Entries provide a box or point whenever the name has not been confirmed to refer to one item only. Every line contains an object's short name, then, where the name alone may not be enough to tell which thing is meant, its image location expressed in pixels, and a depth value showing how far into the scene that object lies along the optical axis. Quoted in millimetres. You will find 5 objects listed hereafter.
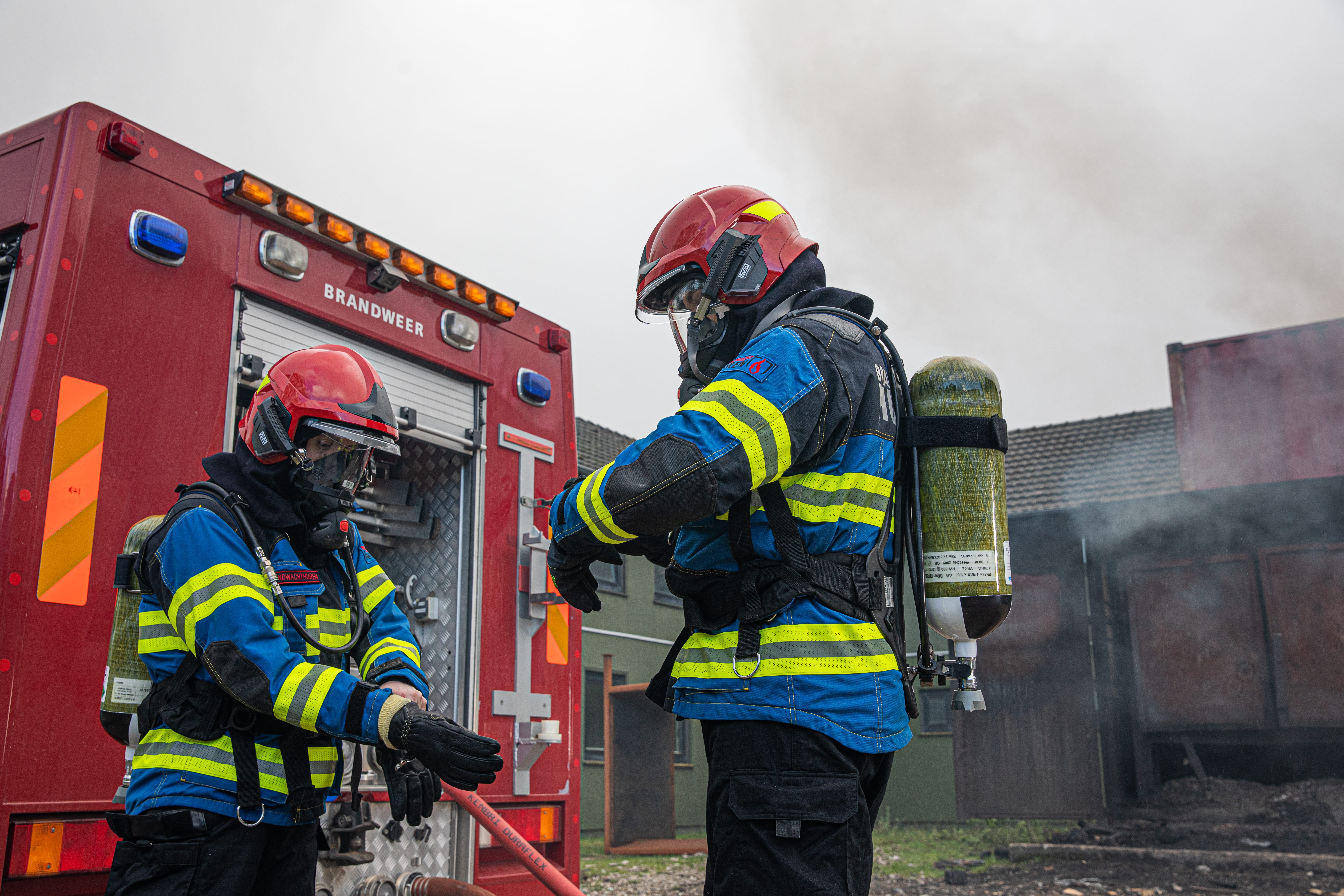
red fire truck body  2750
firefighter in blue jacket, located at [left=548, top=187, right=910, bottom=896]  2066
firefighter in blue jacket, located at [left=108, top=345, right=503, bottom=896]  2293
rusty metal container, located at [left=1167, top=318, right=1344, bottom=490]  11945
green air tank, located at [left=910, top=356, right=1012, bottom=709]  2447
